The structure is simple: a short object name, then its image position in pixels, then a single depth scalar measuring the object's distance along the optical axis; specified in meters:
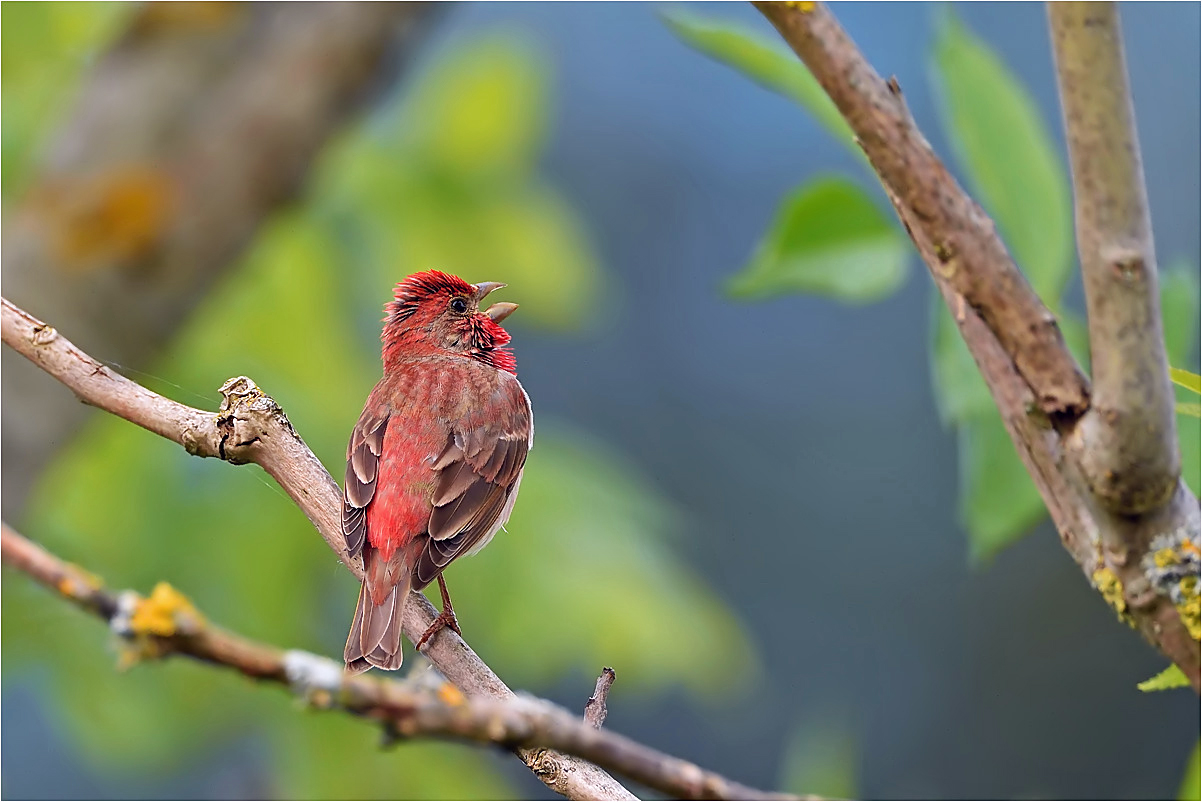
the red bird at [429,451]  4.80
